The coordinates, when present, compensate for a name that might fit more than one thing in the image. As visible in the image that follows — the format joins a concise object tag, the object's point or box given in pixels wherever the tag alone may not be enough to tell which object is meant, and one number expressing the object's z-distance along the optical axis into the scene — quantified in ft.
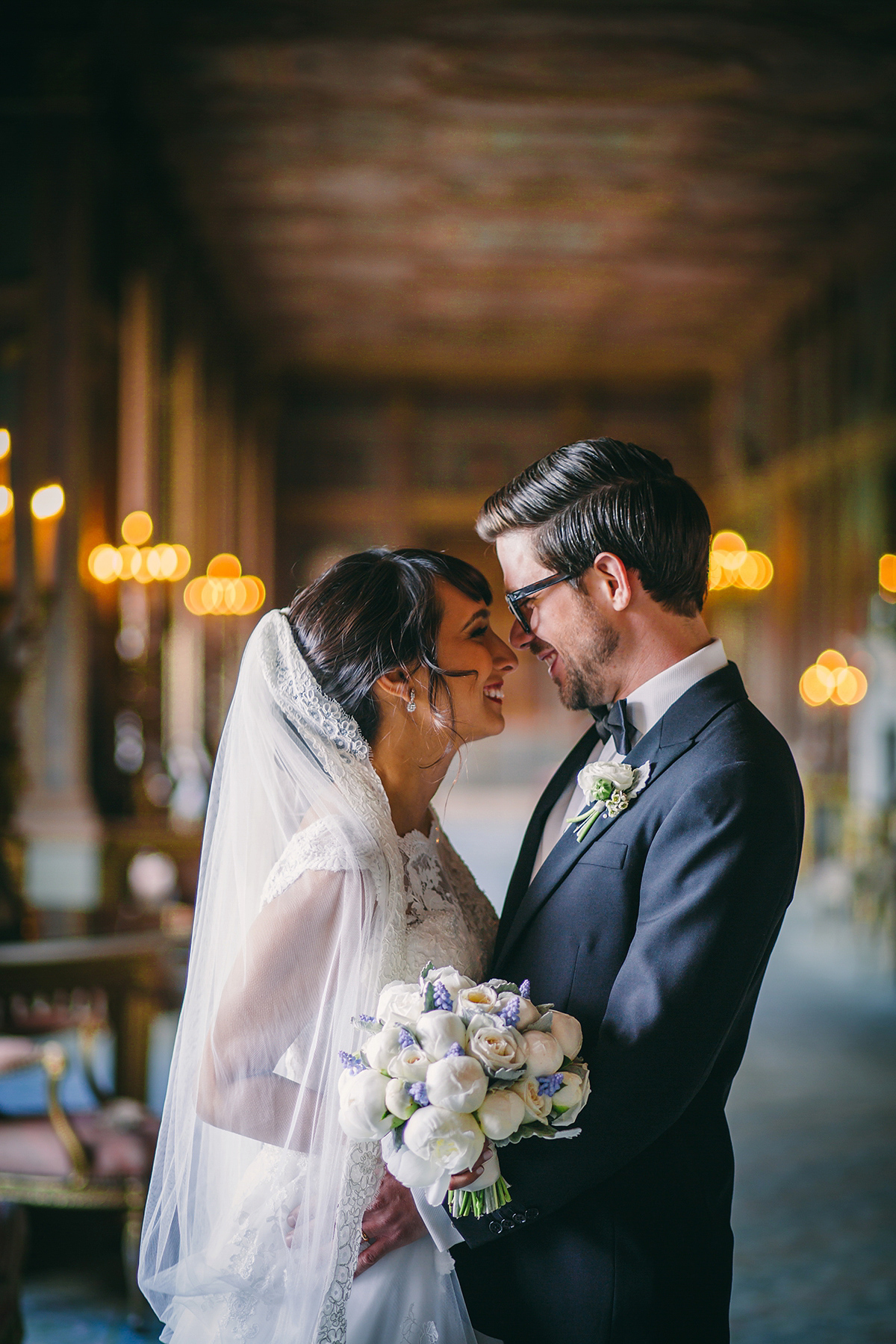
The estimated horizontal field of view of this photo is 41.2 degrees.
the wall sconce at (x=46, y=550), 22.40
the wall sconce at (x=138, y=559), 23.98
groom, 5.28
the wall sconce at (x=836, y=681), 33.91
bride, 5.83
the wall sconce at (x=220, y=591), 35.91
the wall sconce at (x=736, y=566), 37.76
